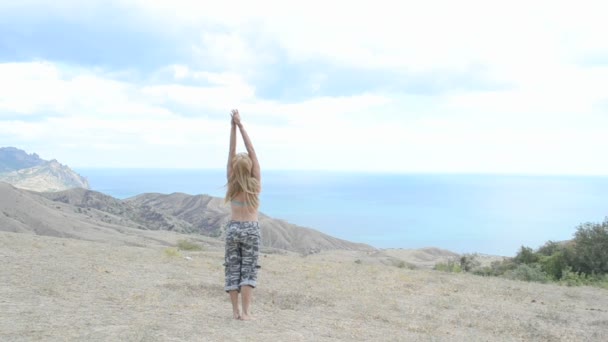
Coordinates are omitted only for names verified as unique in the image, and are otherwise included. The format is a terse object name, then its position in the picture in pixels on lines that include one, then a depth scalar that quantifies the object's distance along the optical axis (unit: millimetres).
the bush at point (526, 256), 19303
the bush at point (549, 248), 19659
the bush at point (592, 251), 16406
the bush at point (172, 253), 12546
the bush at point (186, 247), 17688
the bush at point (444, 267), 18859
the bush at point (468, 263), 19797
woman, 5621
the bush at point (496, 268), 17625
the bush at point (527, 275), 13970
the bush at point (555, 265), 16938
